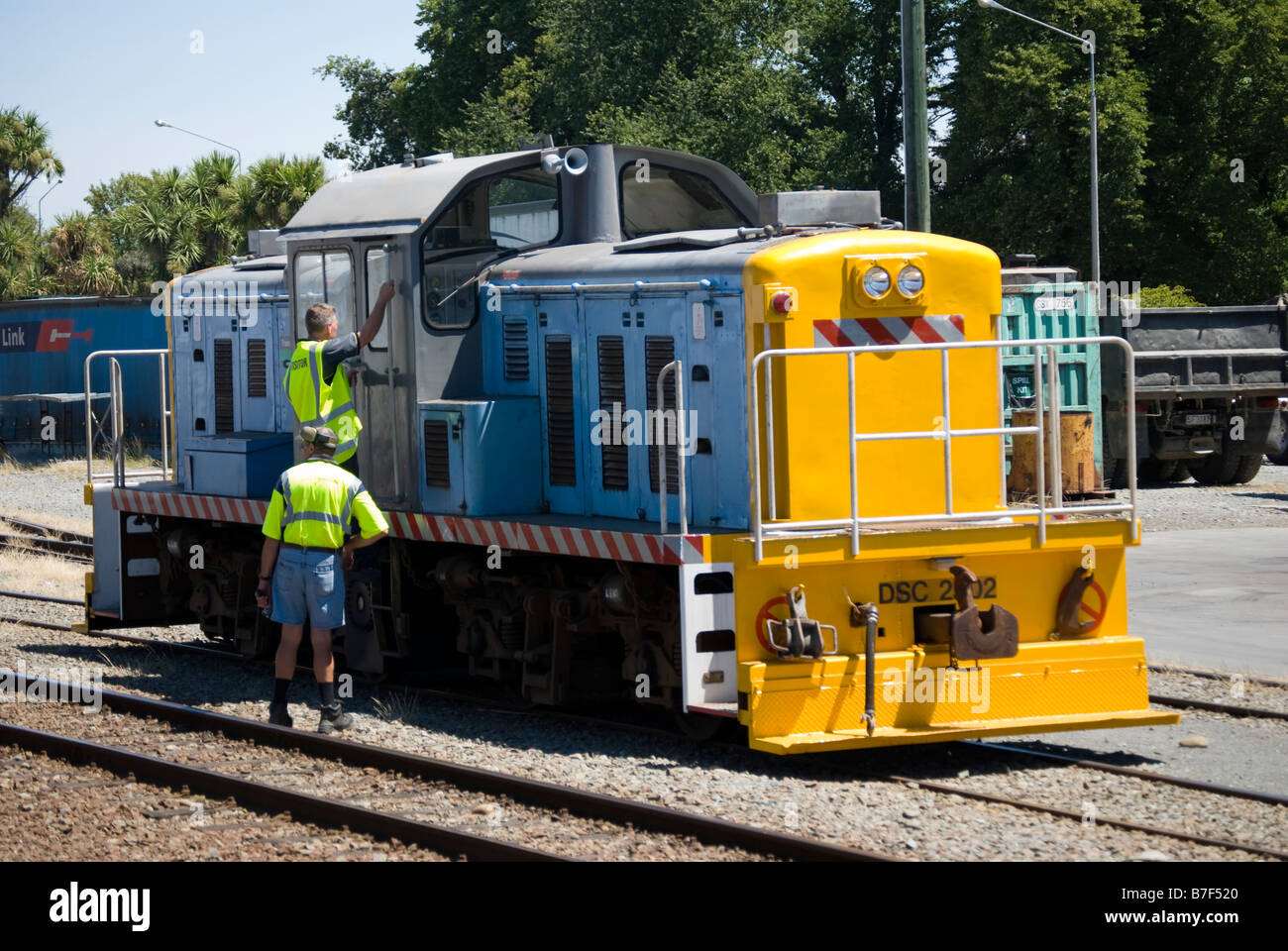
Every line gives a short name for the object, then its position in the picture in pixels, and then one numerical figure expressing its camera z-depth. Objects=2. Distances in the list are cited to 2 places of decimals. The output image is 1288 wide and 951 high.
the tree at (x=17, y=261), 51.69
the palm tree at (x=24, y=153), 58.91
